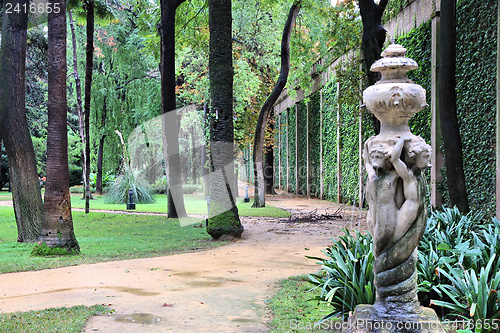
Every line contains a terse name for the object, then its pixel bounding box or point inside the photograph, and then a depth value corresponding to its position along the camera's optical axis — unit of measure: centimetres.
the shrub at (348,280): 449
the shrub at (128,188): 2272
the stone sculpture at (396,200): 365
